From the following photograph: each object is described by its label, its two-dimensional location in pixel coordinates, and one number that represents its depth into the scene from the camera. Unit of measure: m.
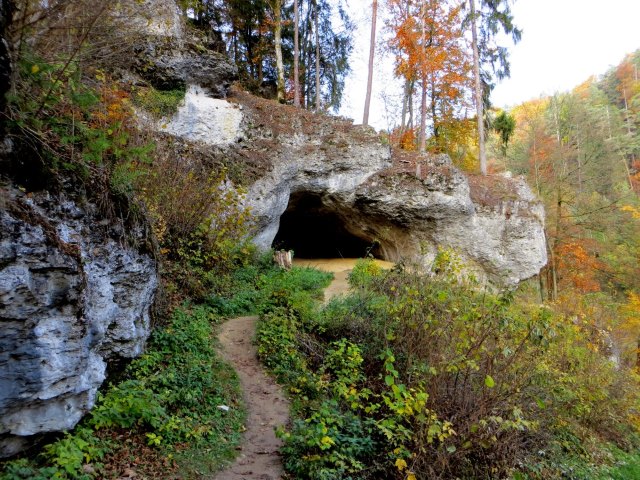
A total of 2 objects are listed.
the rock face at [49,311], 3.48
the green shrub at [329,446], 4.43
